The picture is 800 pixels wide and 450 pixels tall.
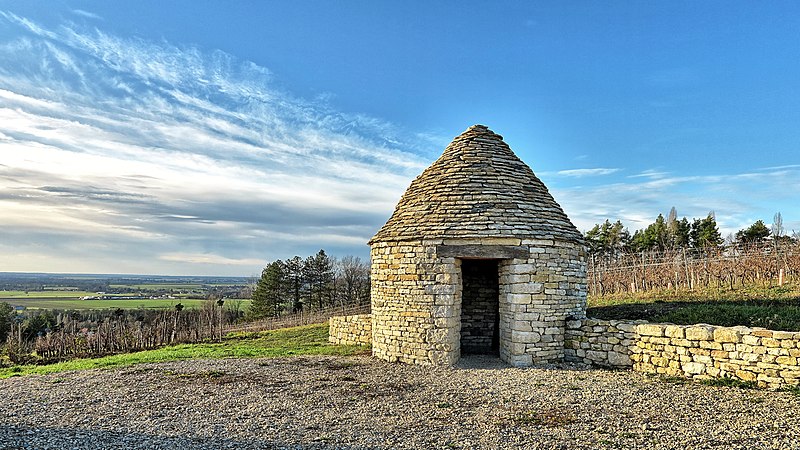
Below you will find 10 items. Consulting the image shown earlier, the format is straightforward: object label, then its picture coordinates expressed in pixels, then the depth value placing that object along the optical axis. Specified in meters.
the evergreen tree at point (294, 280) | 41.03
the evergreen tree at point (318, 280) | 41.97
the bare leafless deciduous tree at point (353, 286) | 39.34
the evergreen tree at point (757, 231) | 33.84
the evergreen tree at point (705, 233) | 35.61
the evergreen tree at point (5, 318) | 25.92
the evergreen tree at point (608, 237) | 39.66
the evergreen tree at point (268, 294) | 37.88
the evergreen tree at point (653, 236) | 37.34
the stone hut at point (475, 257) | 10.79
